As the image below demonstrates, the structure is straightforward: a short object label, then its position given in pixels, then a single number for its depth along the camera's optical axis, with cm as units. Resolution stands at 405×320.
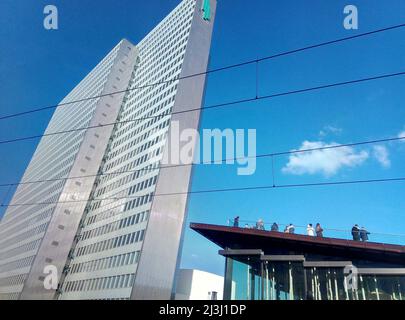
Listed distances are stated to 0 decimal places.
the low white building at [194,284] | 6264
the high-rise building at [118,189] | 5388
